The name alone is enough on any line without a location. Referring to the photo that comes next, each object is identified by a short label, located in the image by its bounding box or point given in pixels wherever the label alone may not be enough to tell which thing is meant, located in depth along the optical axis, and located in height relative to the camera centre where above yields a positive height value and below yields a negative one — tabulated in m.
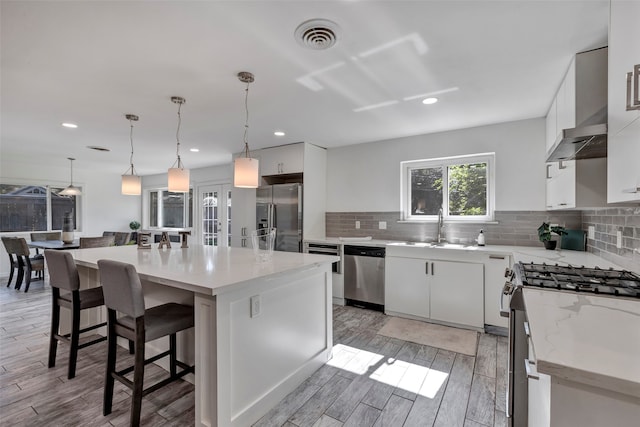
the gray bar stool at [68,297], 2.09 -0.68
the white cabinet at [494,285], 2.95 -0.77
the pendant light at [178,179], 2.86 +0.32
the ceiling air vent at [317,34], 1.63 +1.06
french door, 6.33 -0.06
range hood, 1.82 +0.78
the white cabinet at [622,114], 1.10 +0.42
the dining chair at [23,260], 4.57 -0.82
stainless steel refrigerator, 4.27 -0.03
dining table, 4.56 -0.56
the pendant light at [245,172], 2.45 +0.34
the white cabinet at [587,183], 1.93 +0.20
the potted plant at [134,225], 7.45 -0.38
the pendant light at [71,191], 5.40 +0.37
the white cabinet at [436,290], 3.09 -0.89
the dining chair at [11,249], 4.70 -0.64
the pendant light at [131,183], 3.23 +0.32
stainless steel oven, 1.34 -0.37
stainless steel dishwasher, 3.68 -0.85
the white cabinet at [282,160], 4.34 +0.81
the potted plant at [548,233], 2.83 -0.20
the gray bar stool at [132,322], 1.60 -0.68
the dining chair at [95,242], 4.19 -0.47
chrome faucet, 3.72 -0.17
